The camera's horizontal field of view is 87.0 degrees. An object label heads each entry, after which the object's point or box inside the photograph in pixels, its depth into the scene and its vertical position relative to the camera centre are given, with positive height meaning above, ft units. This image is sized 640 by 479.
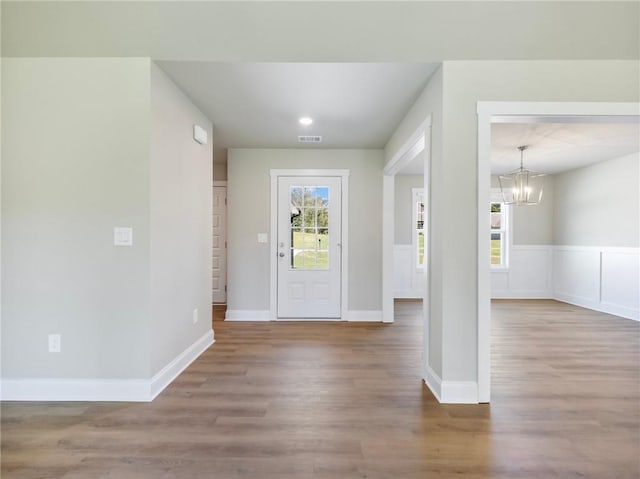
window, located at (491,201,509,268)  22.18 +0.08
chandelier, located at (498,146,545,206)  15.98 +2.85
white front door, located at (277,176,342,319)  15.79 -0.58
